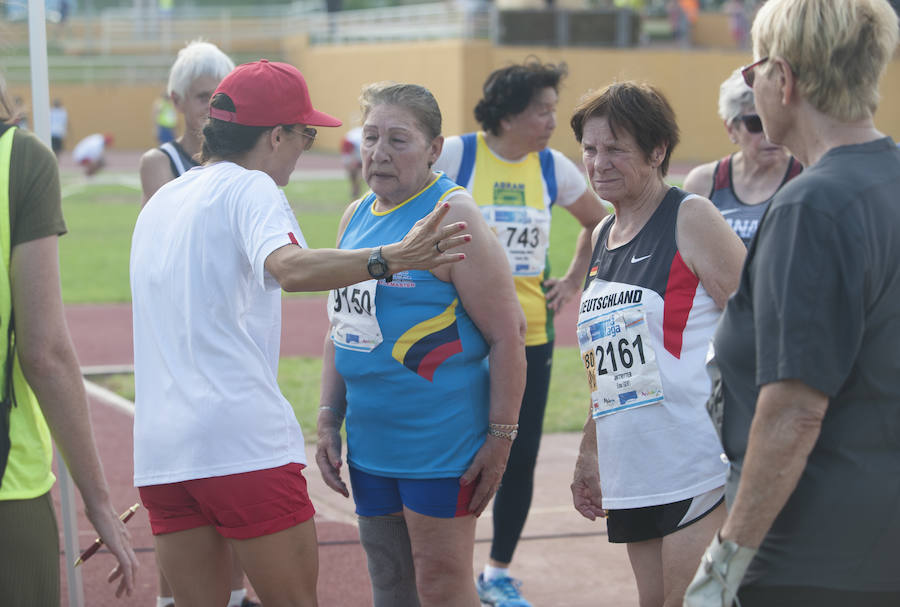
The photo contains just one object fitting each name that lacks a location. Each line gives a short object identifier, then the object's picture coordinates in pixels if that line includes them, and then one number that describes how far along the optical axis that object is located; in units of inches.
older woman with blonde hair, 154.9
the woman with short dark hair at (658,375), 233.6
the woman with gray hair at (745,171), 364.8
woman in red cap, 213.0
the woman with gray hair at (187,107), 342.6
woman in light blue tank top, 258.2
